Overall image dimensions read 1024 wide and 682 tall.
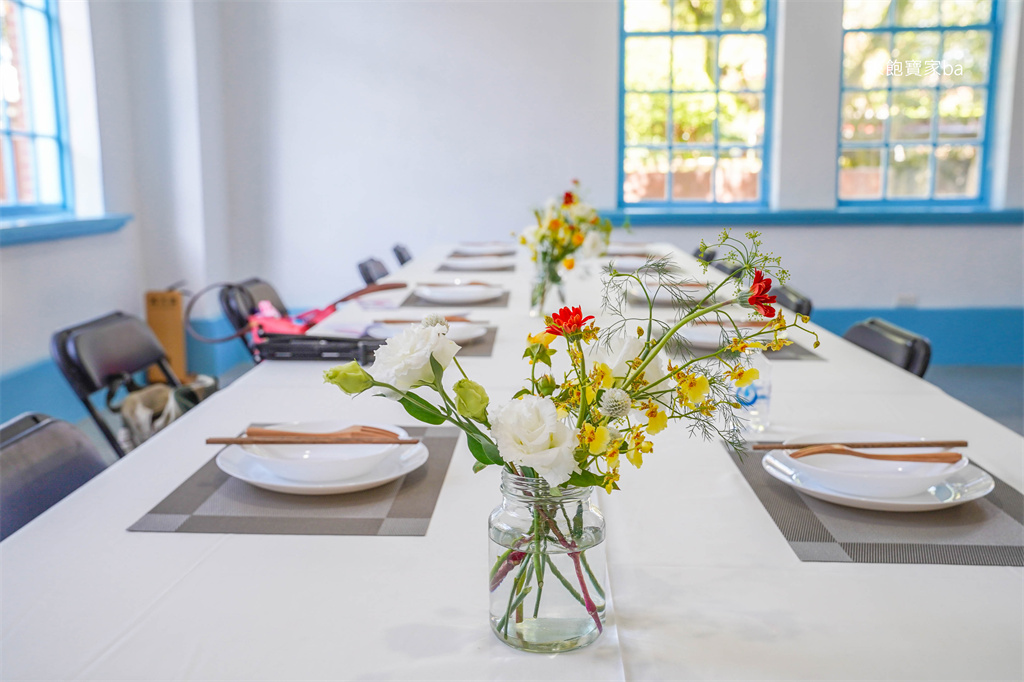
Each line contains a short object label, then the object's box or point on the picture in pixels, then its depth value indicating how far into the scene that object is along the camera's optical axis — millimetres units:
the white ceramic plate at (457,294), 2855
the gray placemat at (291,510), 1106
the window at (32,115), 3951
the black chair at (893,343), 2090
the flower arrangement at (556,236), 2680
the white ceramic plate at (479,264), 3803
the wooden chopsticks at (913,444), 1283
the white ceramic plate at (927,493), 1107
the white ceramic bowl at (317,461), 1190
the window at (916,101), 5352
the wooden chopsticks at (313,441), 1290
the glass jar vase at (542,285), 2598
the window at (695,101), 5488
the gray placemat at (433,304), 2838
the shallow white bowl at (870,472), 1133
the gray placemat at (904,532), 1021
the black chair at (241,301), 3024
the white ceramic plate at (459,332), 2191
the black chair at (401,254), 4621
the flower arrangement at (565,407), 703
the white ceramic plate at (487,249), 4402
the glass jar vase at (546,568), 774
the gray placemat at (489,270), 3744
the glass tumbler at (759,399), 1485
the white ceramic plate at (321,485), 1183
